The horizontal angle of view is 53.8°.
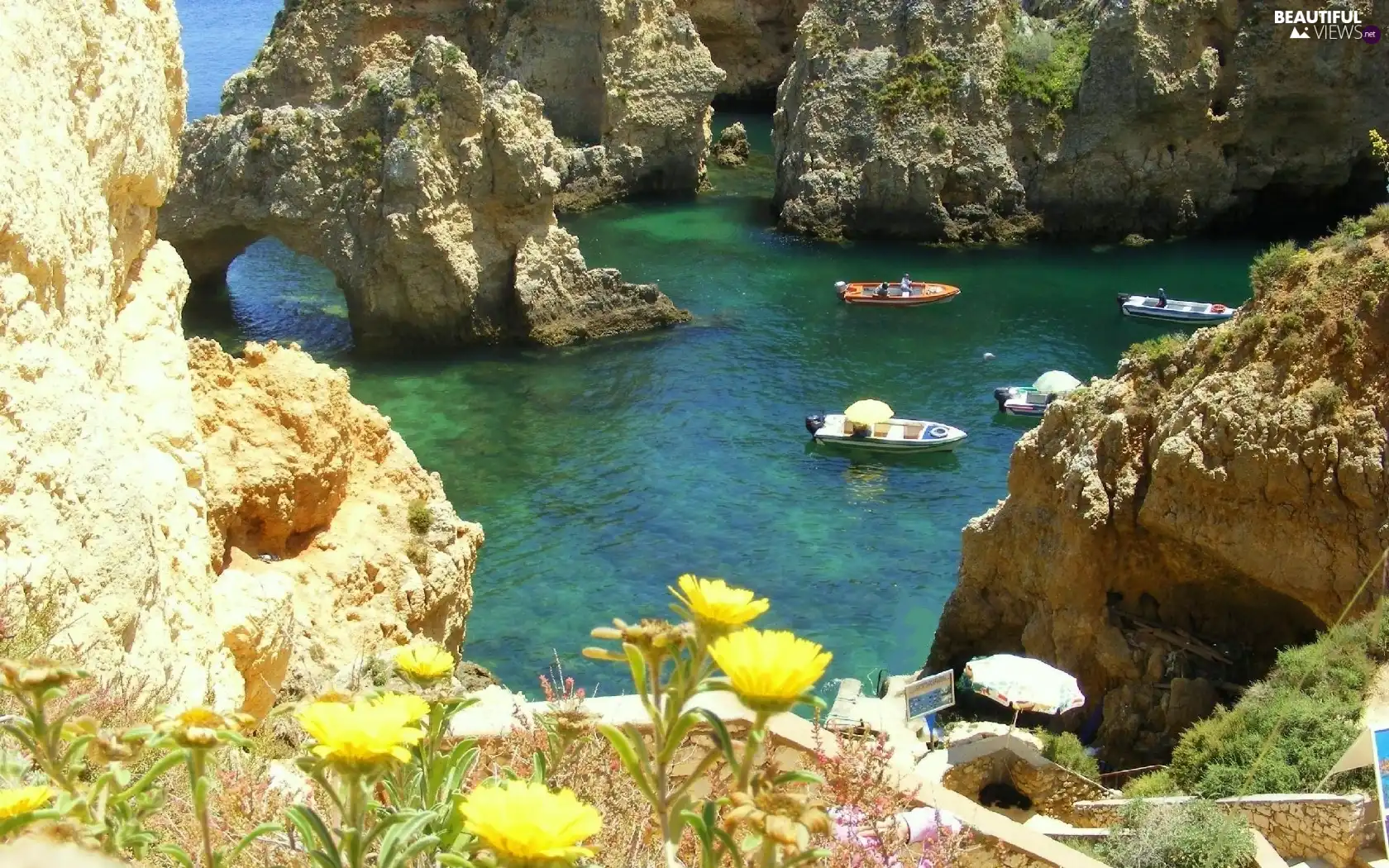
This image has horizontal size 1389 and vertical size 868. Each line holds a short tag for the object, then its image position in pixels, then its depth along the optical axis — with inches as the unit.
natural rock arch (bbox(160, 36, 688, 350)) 1402.6
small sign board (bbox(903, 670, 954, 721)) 663.1
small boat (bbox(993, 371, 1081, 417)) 1285.7
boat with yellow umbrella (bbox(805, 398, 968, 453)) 1248.8
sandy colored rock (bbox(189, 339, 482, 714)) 494.3
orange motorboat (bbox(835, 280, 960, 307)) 1619.1
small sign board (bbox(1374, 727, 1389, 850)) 454.0
